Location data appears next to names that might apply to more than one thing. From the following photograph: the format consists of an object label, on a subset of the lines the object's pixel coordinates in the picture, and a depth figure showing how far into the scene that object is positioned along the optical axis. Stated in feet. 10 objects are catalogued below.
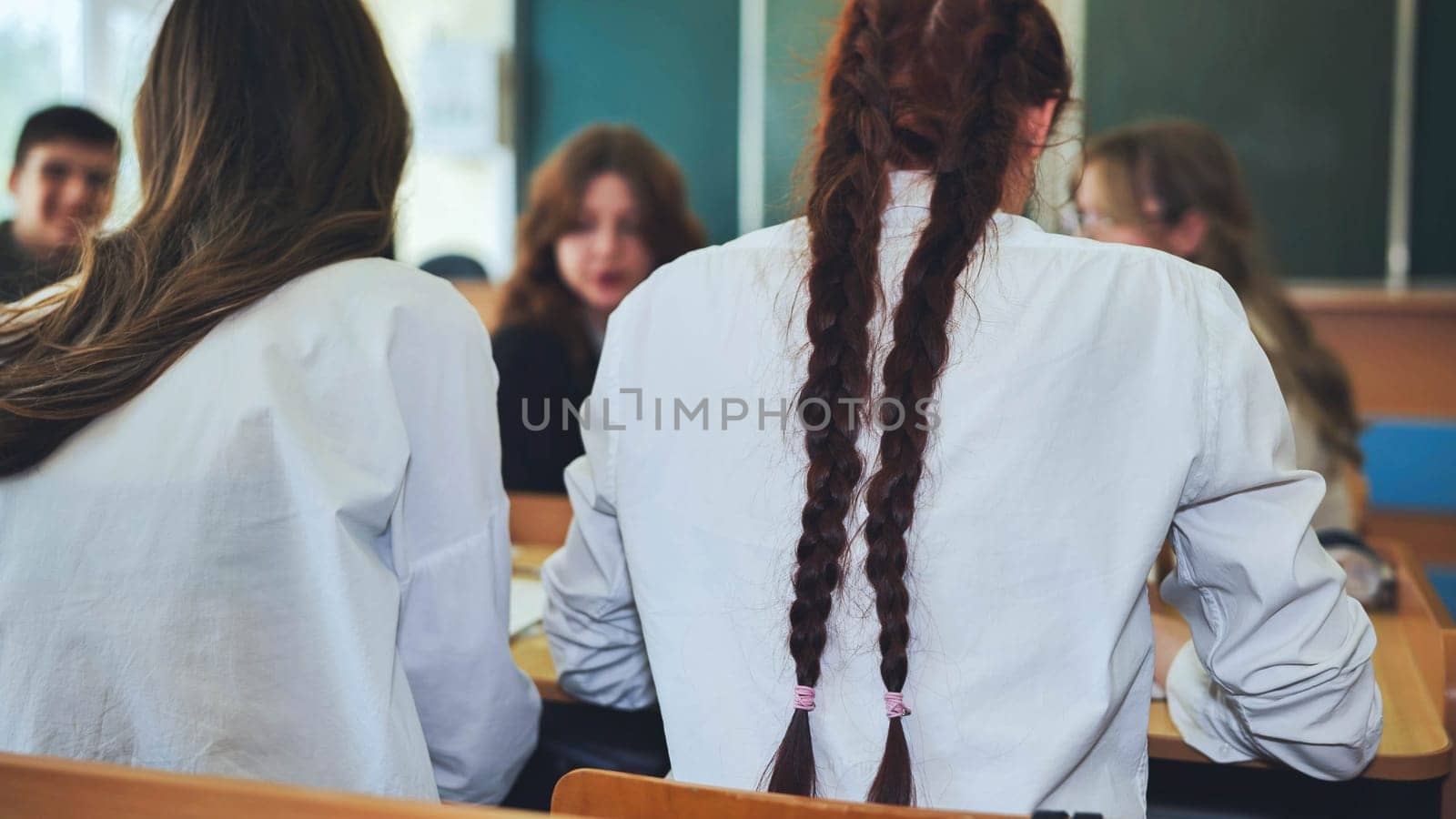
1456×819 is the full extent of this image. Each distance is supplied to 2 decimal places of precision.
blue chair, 10.61
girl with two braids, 2.94
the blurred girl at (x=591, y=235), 7.80
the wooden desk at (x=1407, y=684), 3.41
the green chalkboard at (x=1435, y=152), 13.37
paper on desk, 4.73
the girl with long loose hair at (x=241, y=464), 3.19
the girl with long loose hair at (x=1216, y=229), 6.15
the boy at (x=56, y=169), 7.68
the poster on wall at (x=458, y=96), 17.13
